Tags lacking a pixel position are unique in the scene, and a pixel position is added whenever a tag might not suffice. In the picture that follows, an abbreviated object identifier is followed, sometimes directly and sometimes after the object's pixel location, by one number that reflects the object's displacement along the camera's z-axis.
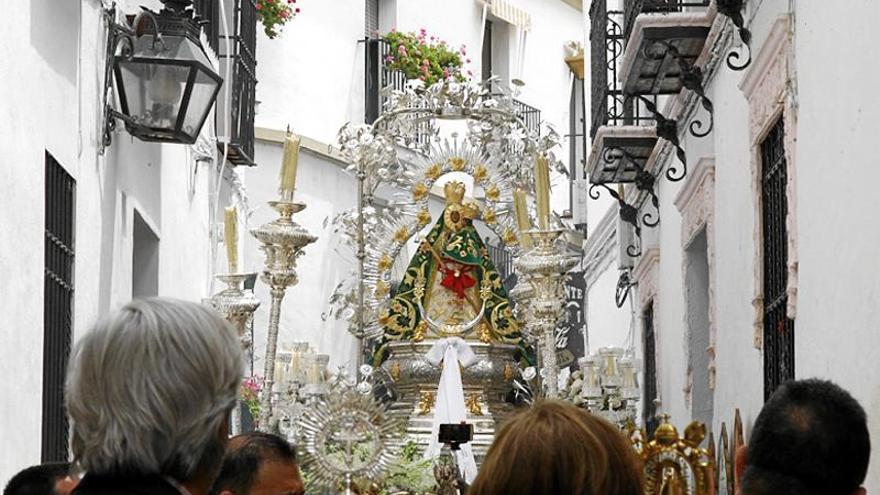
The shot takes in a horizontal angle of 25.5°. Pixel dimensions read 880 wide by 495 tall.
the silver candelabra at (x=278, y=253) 10.30
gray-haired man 2.76
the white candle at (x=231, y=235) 10.36
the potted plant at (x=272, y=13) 18.39
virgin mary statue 13.74
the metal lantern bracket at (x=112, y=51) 8.84
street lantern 8.77
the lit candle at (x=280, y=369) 11.97
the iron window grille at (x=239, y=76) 14.50
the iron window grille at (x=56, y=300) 8.01
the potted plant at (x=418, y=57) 21.64
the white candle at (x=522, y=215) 12.88
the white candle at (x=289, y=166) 10.33
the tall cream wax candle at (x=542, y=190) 11.34
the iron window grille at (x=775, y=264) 8.69
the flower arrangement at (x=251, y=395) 15.82
